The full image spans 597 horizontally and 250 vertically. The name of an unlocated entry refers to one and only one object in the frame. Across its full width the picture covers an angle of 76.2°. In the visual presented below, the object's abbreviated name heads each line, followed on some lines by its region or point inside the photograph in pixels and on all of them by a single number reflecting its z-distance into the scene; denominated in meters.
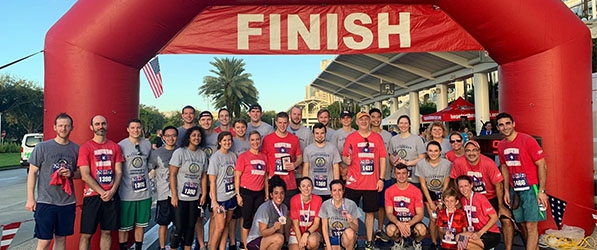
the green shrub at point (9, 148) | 30.40
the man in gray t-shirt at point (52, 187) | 3.89
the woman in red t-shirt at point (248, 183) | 4.68
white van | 15.34
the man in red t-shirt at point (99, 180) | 4.18
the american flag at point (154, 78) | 11.30
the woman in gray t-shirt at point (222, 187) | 4.61
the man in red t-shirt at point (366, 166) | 4.92
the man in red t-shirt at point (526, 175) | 4.61
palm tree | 31.80
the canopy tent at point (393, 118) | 22.67
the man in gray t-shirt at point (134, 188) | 4.49
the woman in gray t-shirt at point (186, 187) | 4.56
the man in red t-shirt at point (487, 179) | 4.69
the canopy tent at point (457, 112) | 15.00
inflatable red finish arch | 4.63
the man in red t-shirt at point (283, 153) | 4.97
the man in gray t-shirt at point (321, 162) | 4.99
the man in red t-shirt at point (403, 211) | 4.71
